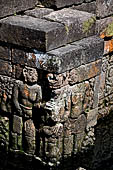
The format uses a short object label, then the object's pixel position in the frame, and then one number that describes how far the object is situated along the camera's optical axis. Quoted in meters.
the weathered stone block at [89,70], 5.24
